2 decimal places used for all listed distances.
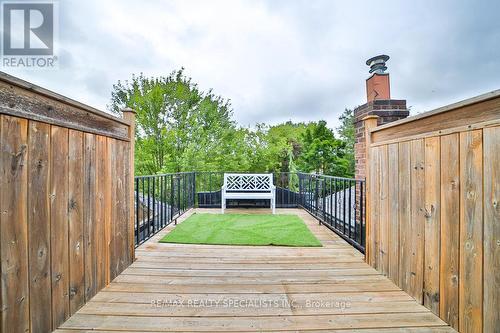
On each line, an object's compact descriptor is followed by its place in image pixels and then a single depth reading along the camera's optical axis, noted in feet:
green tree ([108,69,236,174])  24.81
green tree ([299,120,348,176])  24.84
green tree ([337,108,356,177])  29.17
